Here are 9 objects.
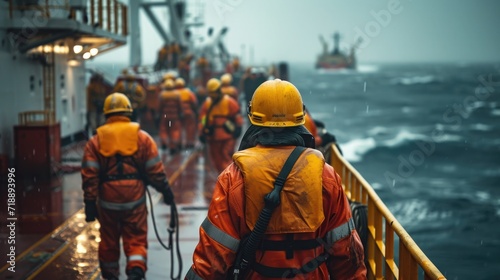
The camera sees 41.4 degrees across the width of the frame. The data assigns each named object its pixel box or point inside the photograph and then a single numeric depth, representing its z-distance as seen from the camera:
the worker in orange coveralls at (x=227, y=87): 16.28
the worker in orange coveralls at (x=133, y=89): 17.60
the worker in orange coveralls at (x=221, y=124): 11.44
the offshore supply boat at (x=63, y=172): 6.67
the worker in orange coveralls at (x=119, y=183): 6.43
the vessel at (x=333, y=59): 177.05
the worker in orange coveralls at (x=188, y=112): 16.77
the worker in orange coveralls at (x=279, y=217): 3.44
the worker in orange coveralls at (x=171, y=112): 16.00
